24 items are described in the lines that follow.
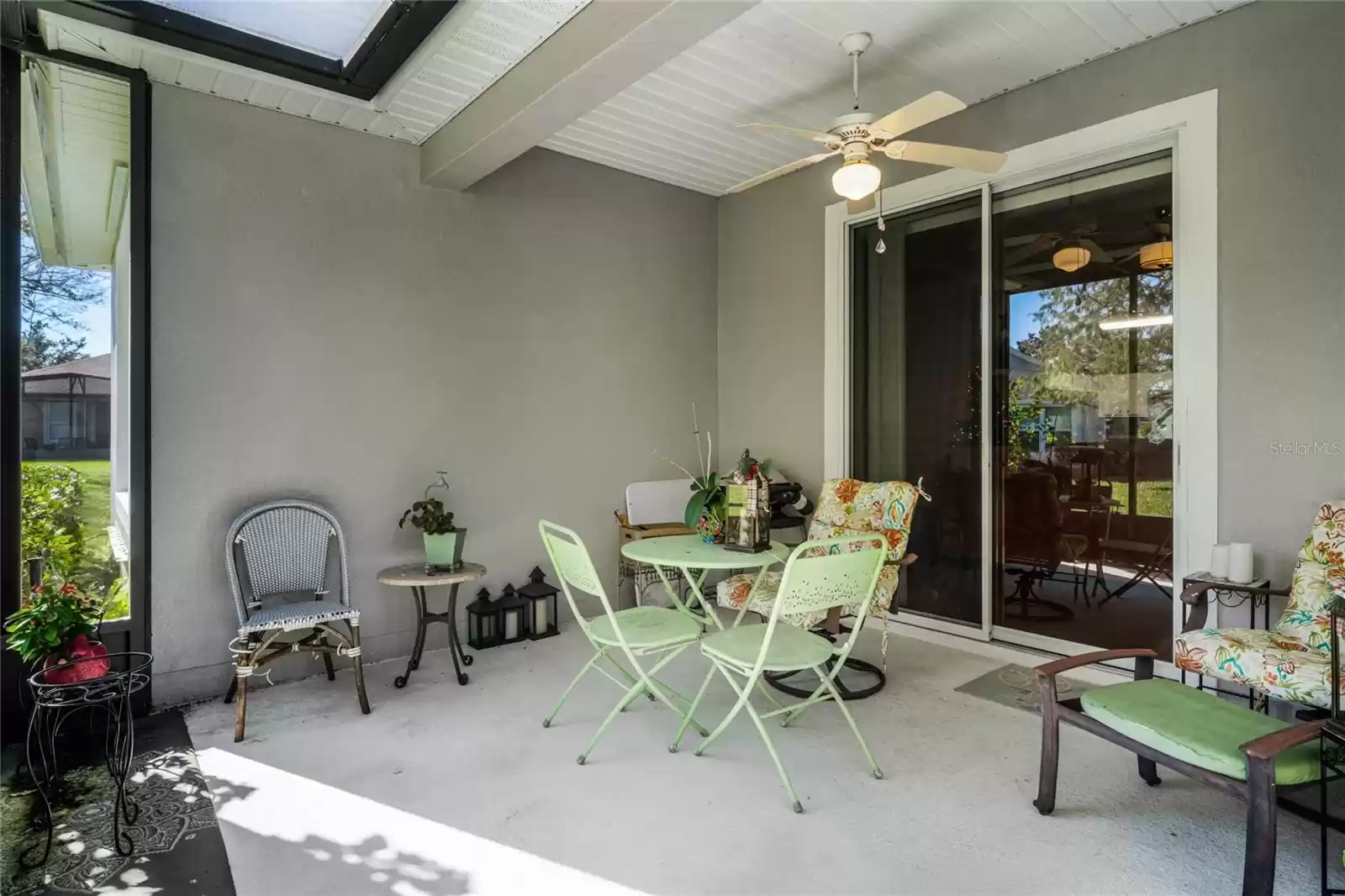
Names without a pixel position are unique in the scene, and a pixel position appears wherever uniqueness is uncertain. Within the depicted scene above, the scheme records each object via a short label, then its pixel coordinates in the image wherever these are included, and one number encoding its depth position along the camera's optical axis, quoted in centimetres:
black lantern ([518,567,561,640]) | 442
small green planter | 380
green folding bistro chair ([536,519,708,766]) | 267
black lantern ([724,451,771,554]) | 316
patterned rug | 205
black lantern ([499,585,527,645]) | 433
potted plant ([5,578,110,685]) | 232
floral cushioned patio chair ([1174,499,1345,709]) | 239
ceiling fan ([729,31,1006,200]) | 292
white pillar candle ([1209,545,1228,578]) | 307
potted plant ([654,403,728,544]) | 336
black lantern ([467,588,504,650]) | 423
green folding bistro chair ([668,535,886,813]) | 237
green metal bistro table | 293
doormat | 334
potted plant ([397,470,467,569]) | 380
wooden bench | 180
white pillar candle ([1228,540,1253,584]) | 298
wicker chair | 312
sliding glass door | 354
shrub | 310
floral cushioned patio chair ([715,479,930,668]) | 341
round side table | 360
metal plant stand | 219
